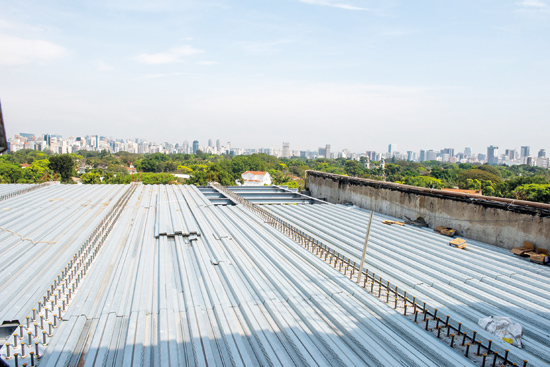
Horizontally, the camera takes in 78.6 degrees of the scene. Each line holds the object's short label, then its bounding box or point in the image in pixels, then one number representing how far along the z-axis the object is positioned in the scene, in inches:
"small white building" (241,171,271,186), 3900.1
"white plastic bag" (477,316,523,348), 243.9
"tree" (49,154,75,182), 2822.3
